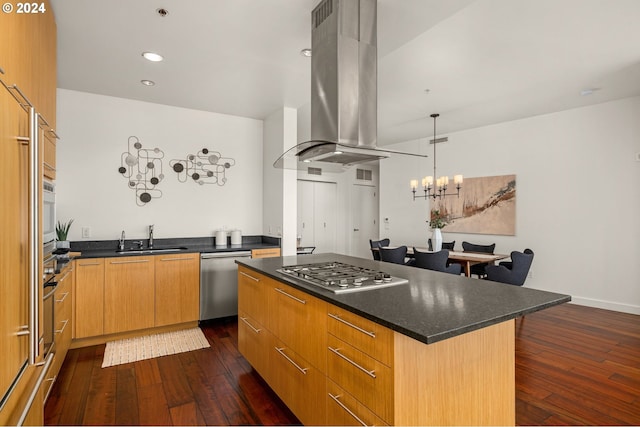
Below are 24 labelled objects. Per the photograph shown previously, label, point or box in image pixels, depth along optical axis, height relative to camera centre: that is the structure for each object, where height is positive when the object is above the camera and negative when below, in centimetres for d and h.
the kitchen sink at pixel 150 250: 355 -42
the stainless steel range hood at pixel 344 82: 215 +88
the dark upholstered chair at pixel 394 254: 480 -60
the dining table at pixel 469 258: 437 -60
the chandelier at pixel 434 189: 614 +45
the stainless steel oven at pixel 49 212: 220 +1
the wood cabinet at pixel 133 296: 327 -85
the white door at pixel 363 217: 820 -11
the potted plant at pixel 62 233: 315 -19
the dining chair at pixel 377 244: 586 -57
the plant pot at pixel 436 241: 484 -41
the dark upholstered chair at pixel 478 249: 483 -59
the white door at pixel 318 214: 737 -2
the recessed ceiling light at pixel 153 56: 291 +138
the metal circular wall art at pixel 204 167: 429 +61
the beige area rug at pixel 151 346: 306 -131
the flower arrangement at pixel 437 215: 622 -4
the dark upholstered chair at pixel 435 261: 411 -59
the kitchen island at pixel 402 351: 130 -63
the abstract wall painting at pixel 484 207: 547 +10
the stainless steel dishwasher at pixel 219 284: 385 -83
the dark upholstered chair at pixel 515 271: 391 -68
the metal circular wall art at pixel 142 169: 401 +53
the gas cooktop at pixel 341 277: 183 -40
